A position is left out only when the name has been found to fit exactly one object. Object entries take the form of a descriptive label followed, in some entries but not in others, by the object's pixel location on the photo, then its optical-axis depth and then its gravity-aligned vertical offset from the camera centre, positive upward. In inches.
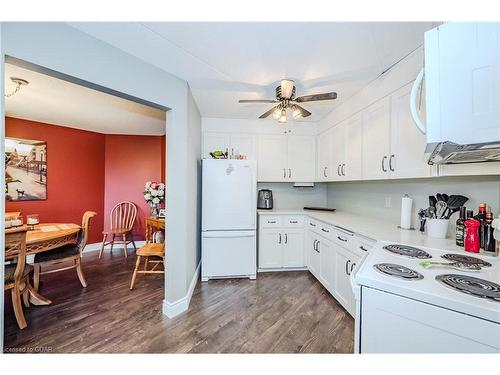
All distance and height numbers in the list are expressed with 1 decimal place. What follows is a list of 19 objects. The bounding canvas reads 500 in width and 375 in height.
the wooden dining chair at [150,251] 101.4 -32.2
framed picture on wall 125.4 +9.2
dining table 82.3 -22.3
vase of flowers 147.7 -6.2
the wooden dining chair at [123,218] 159.8 -25.3
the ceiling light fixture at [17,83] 80.0 +40.2
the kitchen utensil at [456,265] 40.7 -15.5
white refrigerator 111.1 -17.2
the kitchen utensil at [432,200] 69.1 -4.0
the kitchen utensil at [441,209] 65.5 -6.6
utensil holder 64.6 -12.4
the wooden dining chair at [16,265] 67.6 -28.6
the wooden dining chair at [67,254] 92.0 -32.5
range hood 31.9 +6.3
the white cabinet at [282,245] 119.8 -33.5
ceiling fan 76.9 +33.3
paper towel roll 77.1 -8.7
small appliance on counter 135.5 -8.8
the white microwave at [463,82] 27.2 +14.7
